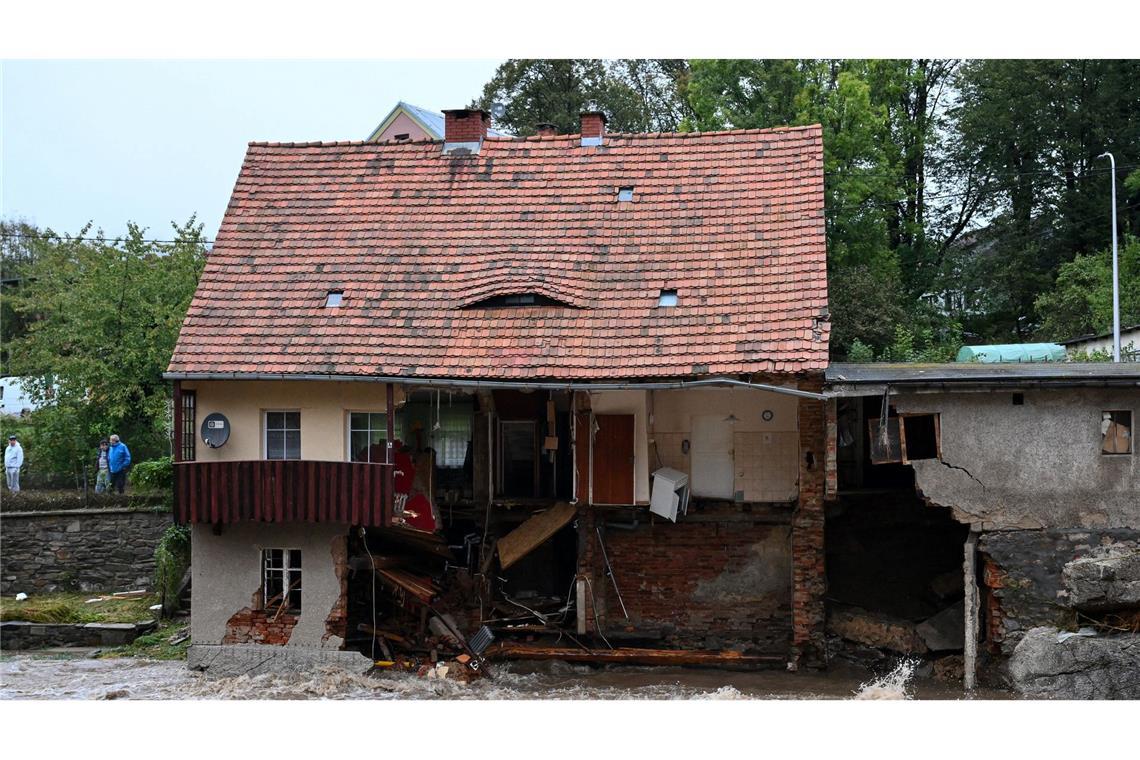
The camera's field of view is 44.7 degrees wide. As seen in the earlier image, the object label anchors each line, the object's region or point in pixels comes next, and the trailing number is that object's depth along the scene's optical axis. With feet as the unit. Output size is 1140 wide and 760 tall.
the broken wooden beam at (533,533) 74.64
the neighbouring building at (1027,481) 64.90
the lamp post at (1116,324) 98.73
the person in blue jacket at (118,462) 93.71
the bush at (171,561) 82.33
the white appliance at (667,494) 72.59
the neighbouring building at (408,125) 138.21
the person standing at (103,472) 93.76
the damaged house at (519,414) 69.77
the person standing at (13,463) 94.32
